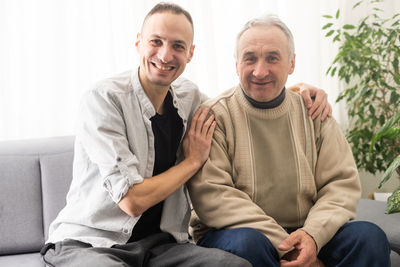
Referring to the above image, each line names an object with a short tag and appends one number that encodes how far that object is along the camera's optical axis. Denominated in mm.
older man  1637
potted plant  2746
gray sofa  1999
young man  1605
